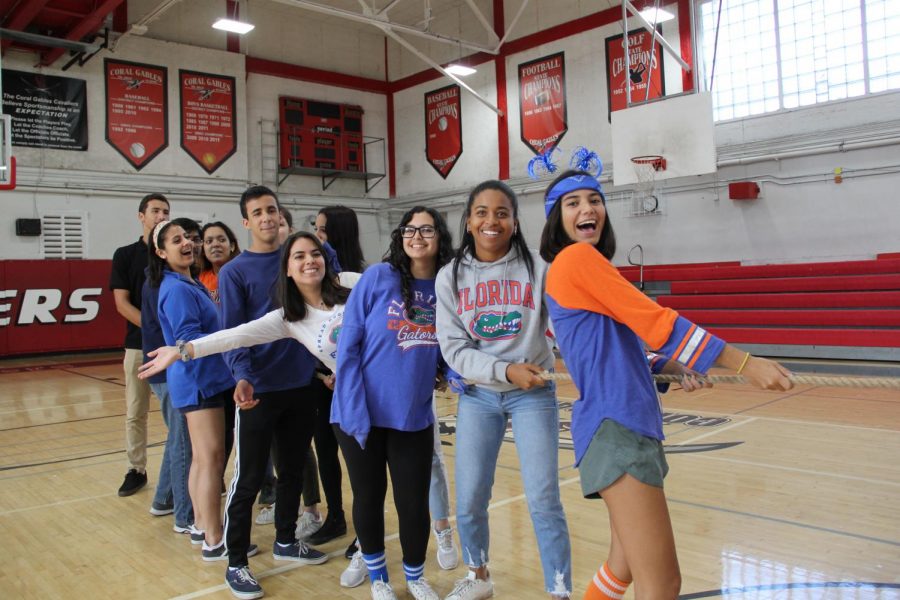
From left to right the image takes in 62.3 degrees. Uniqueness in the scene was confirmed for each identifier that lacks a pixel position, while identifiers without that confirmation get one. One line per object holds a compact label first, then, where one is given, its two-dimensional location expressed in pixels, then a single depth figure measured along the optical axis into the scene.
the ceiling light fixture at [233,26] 12.46
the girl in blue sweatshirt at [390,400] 2.67
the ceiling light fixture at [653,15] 12.74
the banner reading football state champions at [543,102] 15.06
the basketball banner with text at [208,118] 15.28
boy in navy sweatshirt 3.02
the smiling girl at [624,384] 1.80
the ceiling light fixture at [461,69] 15.11
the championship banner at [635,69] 13.56
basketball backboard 11.05
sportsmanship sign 13.18
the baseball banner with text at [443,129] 17.16
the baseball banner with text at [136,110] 14.34
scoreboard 16.75
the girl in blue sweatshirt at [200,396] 3.29
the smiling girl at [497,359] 2.47
